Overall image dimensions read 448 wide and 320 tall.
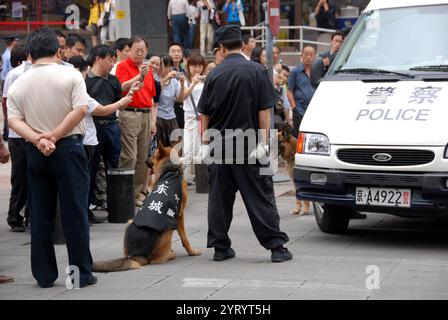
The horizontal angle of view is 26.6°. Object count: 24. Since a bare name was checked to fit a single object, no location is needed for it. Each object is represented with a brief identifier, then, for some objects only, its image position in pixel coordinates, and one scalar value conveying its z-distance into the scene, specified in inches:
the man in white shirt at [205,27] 861.8
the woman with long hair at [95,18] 905.5
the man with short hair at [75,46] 474.0
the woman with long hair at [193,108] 524.4
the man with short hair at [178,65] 553.9
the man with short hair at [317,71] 398.7
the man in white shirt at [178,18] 864.9
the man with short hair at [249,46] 536.9
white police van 335.9
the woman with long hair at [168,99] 498.6
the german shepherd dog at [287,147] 442.0
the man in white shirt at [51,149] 284.4
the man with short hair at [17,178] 396.5
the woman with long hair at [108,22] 847.1
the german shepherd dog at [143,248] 315.3
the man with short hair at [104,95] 413.4
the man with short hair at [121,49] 458.9
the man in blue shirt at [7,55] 670.5
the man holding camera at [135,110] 448.5
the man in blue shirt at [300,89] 527.3
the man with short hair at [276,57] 630.5
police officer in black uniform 325.1
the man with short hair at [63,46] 433.1
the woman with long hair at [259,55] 570.6
